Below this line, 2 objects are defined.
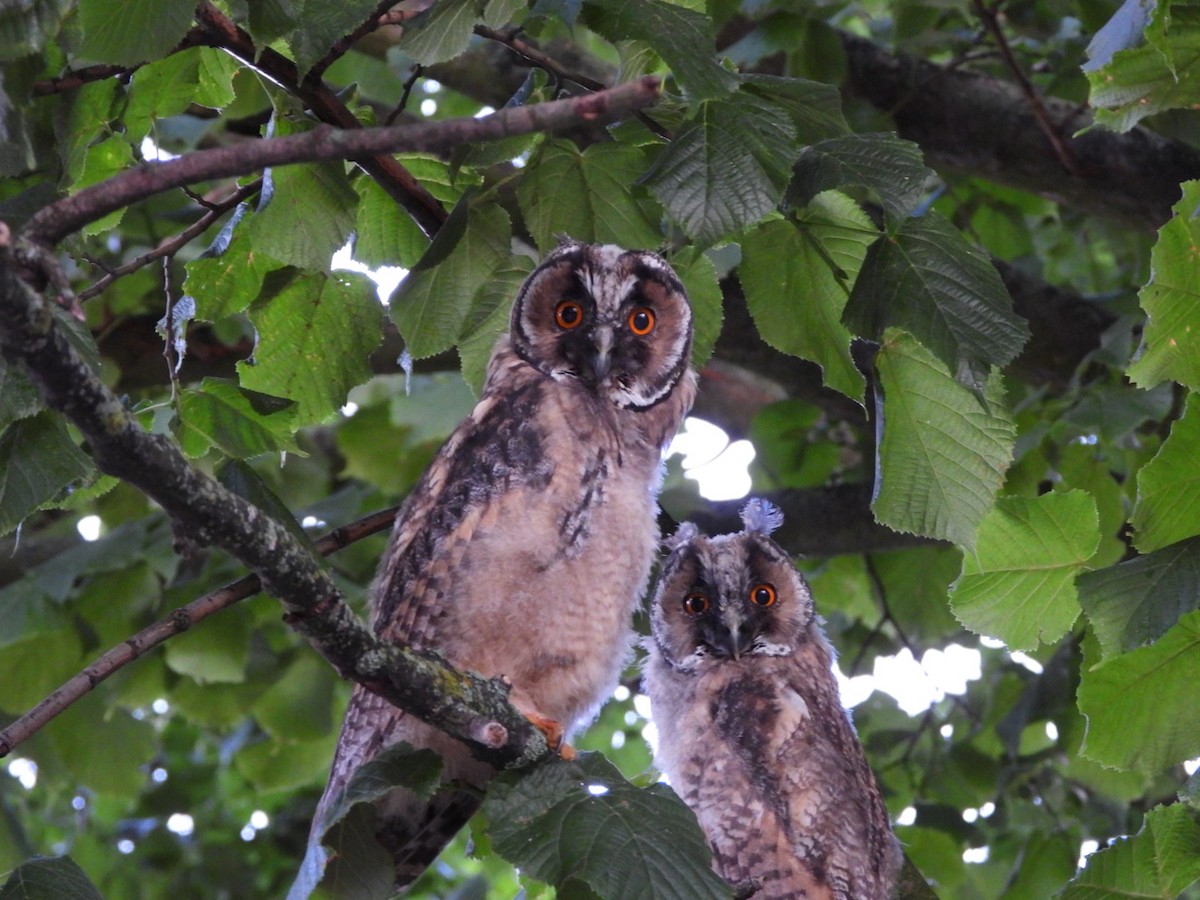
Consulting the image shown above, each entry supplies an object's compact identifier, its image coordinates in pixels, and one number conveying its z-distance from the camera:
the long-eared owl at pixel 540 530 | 4.61
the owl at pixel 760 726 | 4.75
